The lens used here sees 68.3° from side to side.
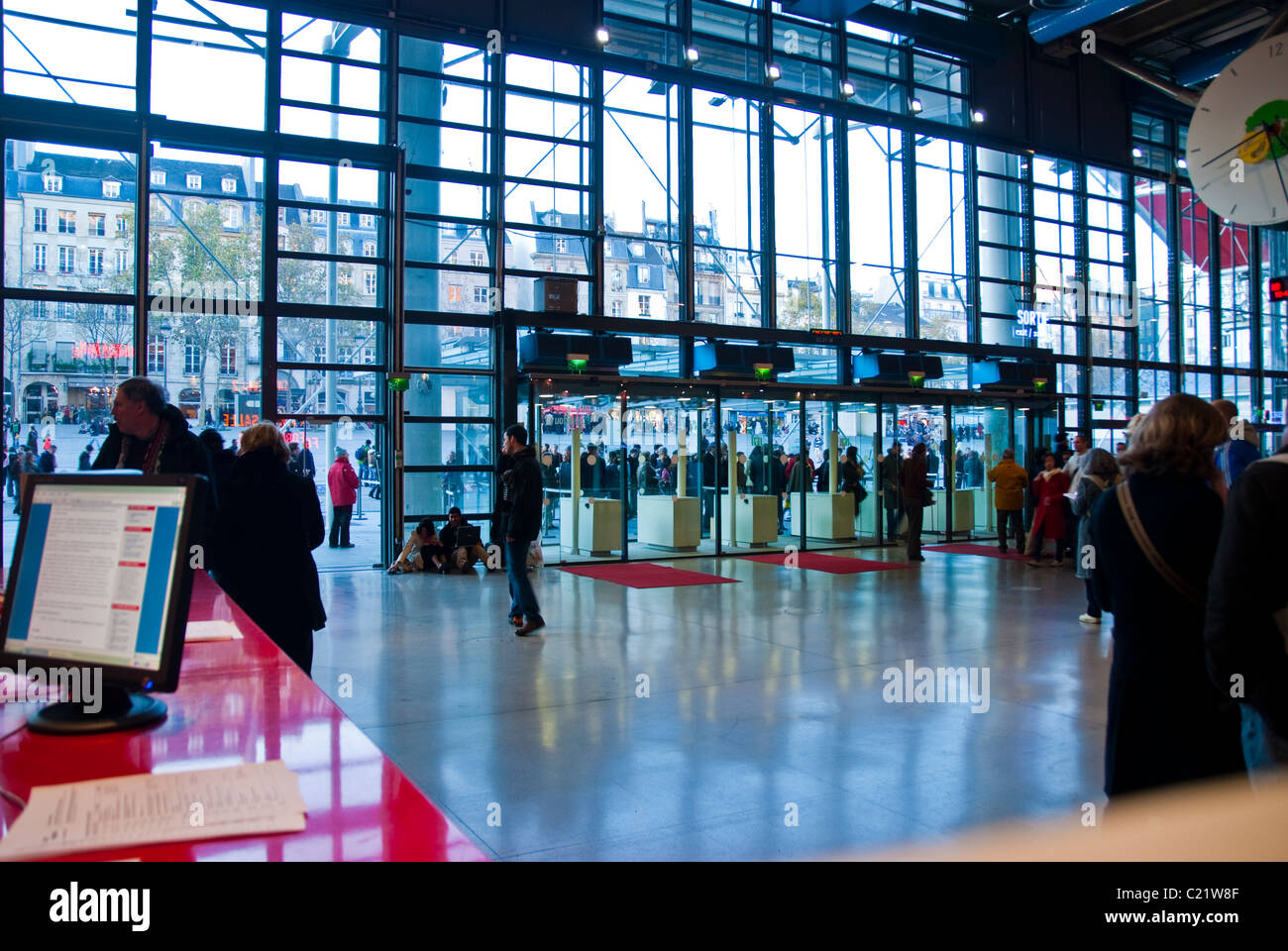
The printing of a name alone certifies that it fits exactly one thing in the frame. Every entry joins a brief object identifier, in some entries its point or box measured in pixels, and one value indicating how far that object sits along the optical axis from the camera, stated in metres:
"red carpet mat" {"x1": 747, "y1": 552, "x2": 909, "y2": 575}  11.81
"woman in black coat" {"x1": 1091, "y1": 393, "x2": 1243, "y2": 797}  2.48
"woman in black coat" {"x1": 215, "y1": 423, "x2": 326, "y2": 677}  3.96
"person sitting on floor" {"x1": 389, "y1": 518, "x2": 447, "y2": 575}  11.34
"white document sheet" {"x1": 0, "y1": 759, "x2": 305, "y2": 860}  1.37
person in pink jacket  11.87
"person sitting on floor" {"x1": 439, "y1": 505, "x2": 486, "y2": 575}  11.41
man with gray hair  3.94
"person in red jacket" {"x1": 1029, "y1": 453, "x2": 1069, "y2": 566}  11.32
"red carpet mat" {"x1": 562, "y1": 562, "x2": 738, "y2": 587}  10.60
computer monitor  1.85
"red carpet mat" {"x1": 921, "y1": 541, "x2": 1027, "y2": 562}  13.03
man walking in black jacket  7.29
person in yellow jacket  12.44
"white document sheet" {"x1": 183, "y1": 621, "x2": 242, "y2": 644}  2.87
